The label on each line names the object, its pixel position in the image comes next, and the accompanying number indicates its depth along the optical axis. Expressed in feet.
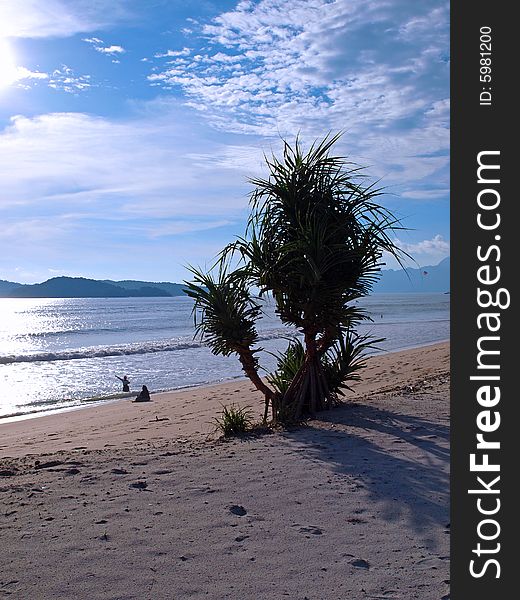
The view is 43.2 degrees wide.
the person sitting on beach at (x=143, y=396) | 51.08
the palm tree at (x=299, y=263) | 24.79
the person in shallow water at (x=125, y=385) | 58.67
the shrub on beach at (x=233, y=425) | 23.48
